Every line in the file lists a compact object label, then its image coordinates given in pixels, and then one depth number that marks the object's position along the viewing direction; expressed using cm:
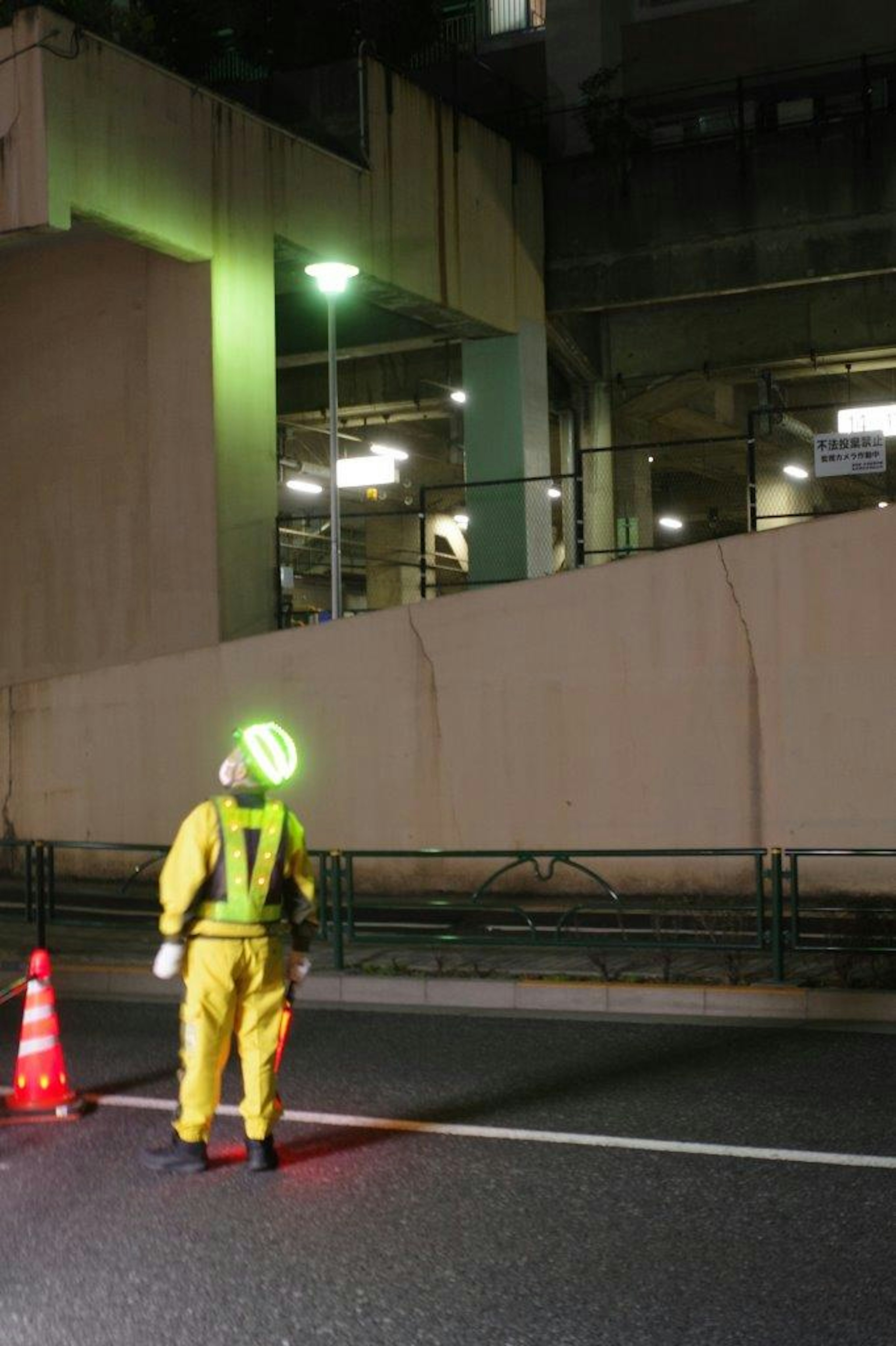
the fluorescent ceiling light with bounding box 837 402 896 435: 2512
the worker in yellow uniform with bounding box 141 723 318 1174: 689
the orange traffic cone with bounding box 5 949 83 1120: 807
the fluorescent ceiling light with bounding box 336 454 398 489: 2519
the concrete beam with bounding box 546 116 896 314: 2333
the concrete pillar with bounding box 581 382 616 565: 2941
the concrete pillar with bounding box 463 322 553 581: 2377
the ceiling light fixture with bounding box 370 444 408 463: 2741
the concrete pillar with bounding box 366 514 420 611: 3847
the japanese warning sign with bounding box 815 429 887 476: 1853
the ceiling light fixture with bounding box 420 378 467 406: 2838
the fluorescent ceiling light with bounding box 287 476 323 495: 3192
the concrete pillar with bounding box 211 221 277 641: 1967
